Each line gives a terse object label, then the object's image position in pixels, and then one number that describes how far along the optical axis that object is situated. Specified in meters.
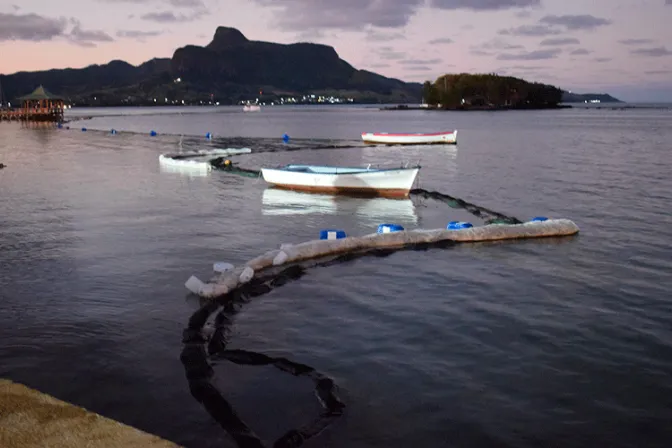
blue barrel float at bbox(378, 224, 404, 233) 22.36
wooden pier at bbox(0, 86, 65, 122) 132.38
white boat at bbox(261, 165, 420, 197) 33.62
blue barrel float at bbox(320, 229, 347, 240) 21.25
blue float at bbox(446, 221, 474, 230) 22.98
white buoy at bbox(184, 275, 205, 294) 15.79
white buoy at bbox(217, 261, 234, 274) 17.35
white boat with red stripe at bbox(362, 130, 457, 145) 79.81
